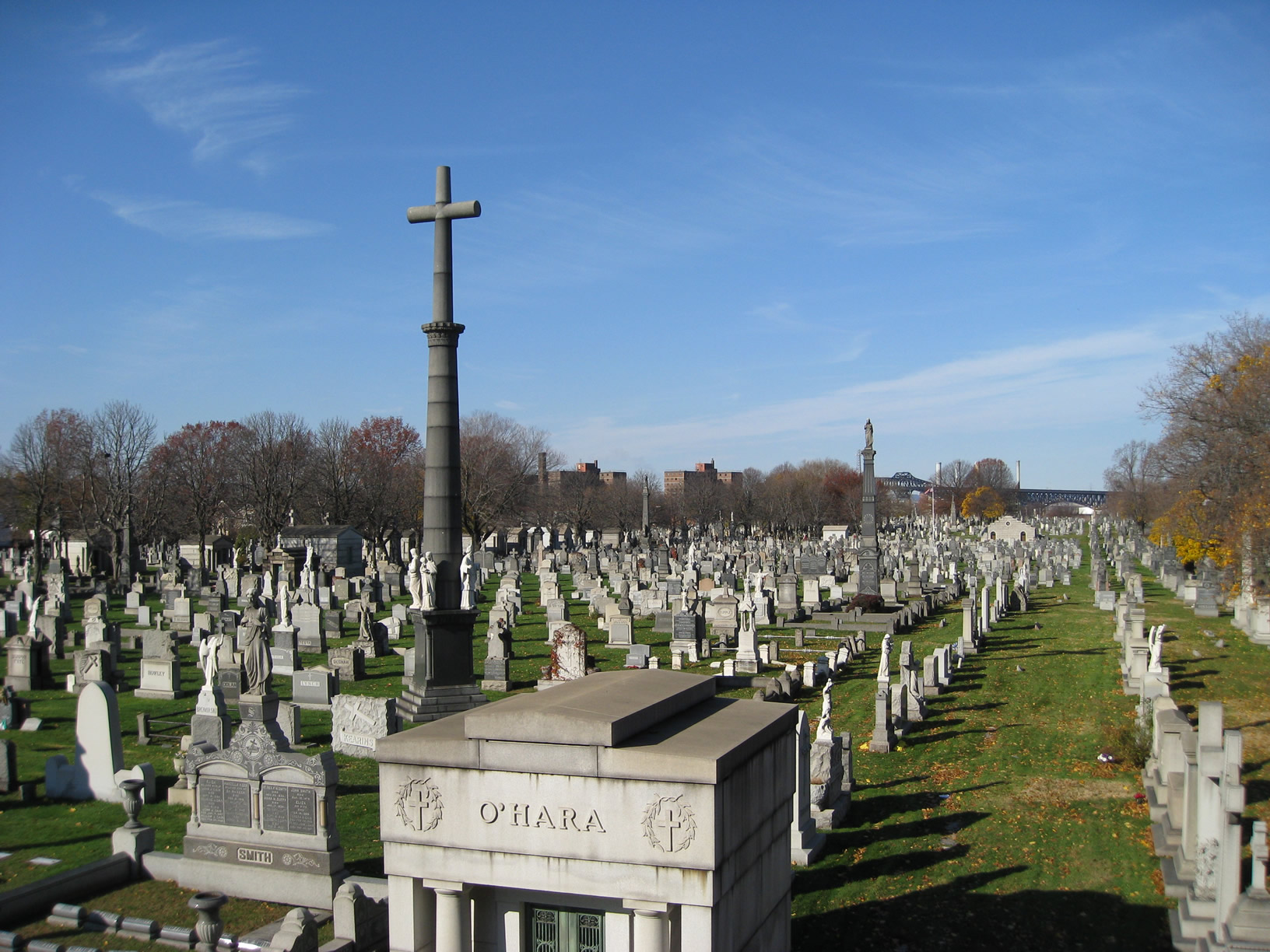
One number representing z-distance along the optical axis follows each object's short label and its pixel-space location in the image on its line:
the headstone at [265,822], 8.57
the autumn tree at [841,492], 99.81
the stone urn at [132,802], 9.16
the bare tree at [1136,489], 56.11
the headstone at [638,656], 20.64
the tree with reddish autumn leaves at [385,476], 61.03
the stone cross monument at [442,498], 15.30
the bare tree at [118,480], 44.09
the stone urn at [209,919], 6.41
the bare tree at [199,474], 57.66
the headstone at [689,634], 22.84
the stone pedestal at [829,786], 10.50
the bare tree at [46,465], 49.09
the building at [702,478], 105.01
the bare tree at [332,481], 60.09
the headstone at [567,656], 17.83
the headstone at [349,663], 20.53
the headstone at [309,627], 25.67
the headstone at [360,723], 13.73
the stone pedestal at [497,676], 19.08
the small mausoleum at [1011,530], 80.62
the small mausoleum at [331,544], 47.25
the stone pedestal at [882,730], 14.09
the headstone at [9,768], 11.84
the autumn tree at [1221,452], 23.55
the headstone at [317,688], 17.52
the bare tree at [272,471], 53.41
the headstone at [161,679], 18.44
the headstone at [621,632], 24.87
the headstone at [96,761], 11.47
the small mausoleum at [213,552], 52.16
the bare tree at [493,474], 62.69
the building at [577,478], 96.55
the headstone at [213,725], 12.92
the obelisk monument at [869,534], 35.44
